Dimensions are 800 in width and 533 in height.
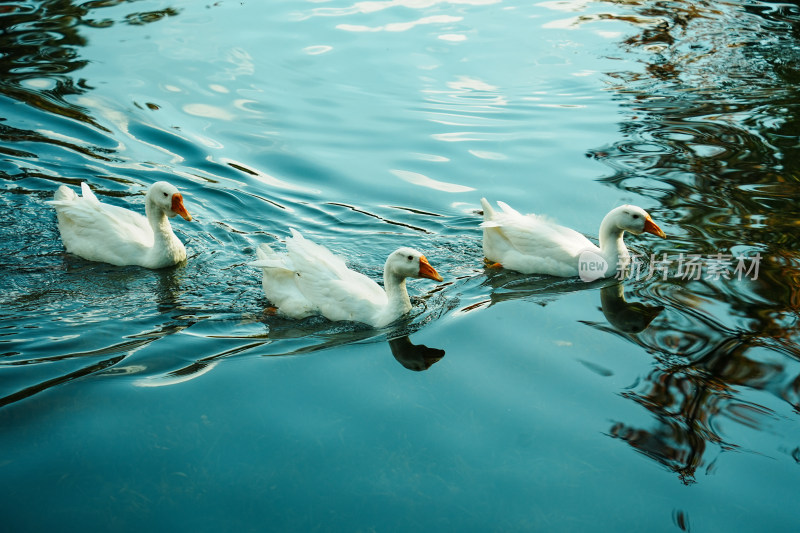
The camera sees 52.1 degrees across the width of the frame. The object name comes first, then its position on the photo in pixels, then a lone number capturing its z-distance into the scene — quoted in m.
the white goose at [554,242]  7.24
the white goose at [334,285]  6.40
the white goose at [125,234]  7.42
